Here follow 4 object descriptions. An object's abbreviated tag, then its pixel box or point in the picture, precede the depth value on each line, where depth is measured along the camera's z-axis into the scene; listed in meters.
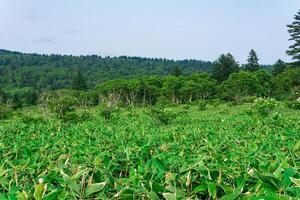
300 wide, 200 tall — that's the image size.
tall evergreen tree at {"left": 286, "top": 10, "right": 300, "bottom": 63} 49.42
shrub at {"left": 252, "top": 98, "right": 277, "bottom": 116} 14.52
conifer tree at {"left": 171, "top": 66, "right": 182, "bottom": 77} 76.21
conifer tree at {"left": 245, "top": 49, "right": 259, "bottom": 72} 62.06
